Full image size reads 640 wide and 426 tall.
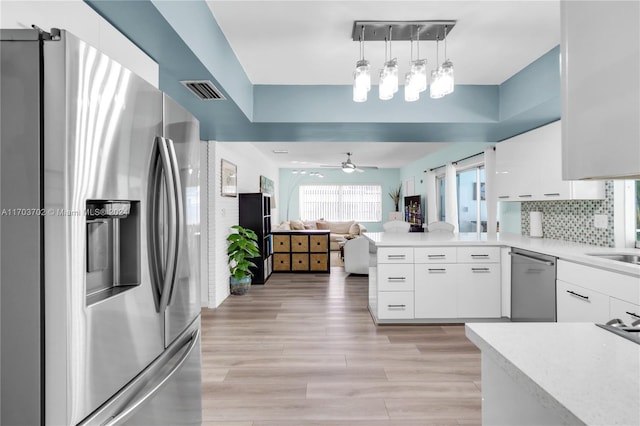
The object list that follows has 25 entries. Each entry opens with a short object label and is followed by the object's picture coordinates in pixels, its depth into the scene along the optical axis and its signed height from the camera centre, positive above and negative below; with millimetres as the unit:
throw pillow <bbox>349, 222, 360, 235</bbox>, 10250 -481
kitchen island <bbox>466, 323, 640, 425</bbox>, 665 -345
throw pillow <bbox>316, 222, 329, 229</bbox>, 10480 -371
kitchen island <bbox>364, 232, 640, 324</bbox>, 3744 -702
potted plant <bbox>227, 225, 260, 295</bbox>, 5160 -613
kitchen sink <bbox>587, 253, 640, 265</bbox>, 2641 -329
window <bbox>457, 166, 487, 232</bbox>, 6215 +186
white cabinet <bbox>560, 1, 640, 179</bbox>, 604 +218
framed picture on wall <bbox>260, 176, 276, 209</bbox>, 7813 +561
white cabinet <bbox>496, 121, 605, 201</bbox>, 3186 +408
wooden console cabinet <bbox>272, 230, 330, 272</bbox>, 6934 -735
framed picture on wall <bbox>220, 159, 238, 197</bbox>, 5000 +470
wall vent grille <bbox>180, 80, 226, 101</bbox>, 2549 +900
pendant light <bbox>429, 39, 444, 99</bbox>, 2426 +836
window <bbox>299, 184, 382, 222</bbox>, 11367 +242
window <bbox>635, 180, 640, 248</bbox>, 2977 -6
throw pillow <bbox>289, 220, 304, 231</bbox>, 9007 -319
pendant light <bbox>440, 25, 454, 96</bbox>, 2381 +874
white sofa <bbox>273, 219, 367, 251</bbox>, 9500 -452
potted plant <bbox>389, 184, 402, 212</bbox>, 11195 +473
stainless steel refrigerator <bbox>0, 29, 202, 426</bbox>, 889 -53
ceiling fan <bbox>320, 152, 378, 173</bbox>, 7801 +966
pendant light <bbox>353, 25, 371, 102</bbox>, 2373 +860
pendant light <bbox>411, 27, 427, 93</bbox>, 2354 +893
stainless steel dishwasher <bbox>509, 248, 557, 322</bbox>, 2898 -643
